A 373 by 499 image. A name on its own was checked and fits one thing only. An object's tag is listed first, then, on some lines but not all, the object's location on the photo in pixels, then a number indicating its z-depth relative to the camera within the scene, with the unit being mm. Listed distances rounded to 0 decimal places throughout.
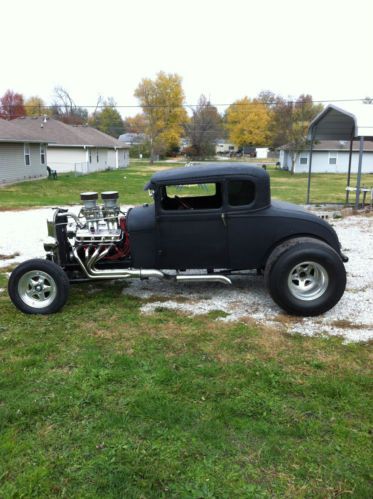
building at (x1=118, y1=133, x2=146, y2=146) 66462
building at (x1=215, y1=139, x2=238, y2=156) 90638
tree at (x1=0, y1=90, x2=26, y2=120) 65862
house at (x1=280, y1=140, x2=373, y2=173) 39062
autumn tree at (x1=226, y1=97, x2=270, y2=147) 65375
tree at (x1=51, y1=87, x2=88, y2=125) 70438
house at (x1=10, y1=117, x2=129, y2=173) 34219
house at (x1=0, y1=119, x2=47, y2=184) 22697
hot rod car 5047
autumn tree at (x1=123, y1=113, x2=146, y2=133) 63450
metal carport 12781
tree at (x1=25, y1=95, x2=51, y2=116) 71062
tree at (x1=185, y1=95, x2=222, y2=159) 64812
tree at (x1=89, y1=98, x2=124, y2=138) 78562
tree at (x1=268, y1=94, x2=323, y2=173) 37281
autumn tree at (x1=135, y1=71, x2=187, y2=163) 57531
